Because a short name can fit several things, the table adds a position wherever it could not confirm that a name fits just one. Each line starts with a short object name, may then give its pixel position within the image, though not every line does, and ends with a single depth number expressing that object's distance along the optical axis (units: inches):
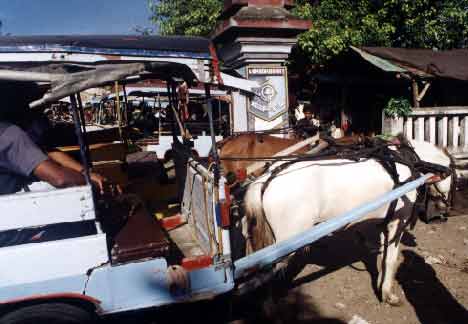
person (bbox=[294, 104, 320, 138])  230.2
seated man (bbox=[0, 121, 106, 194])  101.5
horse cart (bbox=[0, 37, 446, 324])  91.4
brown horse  201.0
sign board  245.6
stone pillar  235.3
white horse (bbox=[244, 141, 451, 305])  130.5
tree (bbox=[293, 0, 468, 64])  420.8
